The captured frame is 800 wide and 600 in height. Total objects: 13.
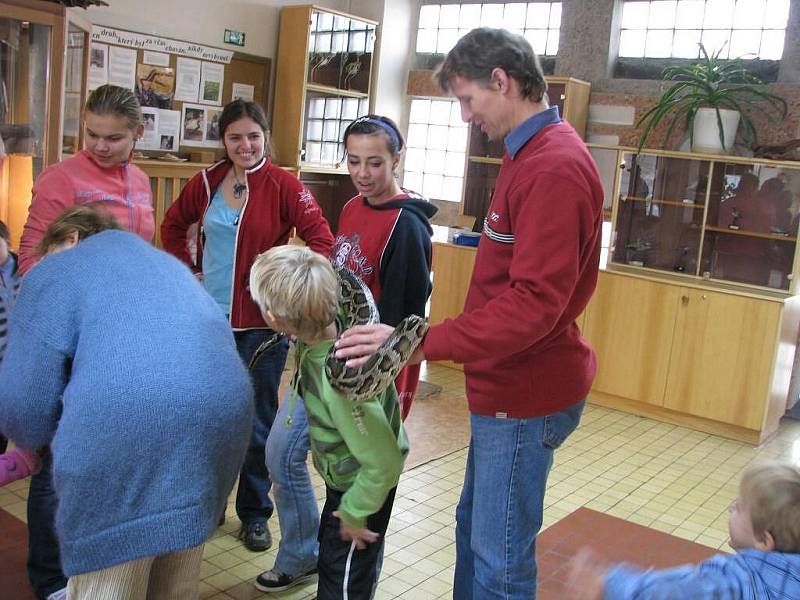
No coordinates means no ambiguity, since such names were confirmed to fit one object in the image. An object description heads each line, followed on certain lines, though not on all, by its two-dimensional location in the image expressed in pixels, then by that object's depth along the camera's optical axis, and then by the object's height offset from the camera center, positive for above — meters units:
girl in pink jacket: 2.89 -0.08
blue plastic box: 6.54 -0.41
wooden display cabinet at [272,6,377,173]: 6.46 +0.70
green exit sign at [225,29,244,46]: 6.14 +0.91
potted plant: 5.71 +0.73
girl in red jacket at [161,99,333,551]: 3.14 -0.24
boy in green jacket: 1.94 -0.61
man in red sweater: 1.84 -0.27
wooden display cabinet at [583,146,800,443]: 5.32 -0.56
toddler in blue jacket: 1.52 -0.64
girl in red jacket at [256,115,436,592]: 2.66 -0.24
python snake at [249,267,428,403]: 1.91 -0.43
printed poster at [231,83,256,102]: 6.31 +0.54
